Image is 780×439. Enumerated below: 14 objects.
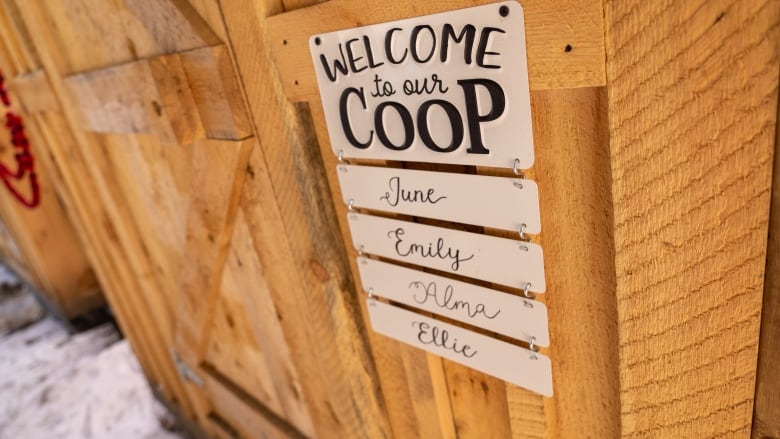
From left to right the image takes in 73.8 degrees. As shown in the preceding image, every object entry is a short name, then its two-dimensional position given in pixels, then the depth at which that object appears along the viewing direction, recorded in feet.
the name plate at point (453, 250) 2.44
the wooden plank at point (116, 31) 3.35
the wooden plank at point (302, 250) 3.10
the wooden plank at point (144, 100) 3.67
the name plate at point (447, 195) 2.31
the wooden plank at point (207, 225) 3.76
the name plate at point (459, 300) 2.58
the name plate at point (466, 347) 2.69
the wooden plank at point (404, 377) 3.18
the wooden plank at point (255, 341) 4.50
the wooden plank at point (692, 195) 1.67
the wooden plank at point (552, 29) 1.84
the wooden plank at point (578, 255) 2.07
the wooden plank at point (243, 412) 5.57
